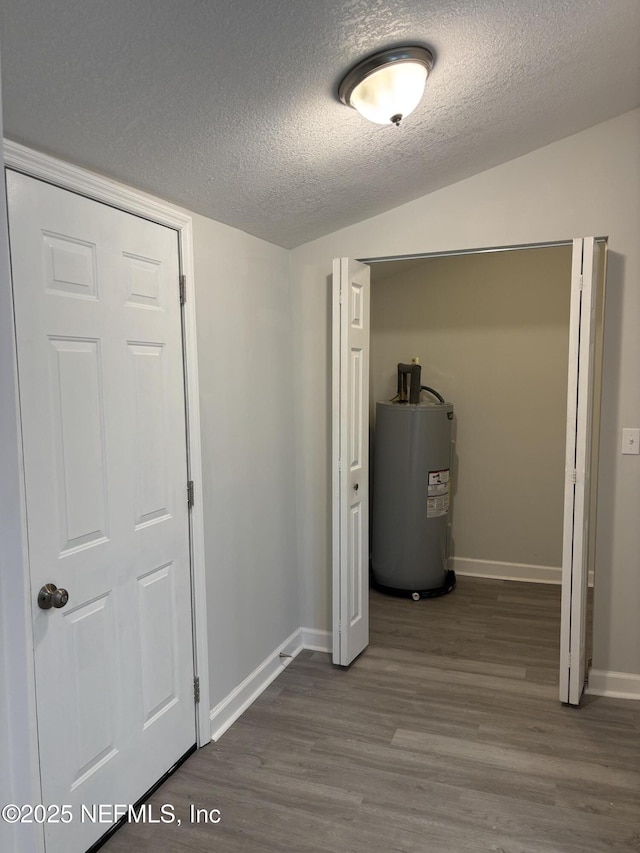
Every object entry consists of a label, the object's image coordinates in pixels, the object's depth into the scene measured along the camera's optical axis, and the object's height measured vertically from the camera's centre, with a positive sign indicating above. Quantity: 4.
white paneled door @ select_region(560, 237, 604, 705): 2.52 -0.37
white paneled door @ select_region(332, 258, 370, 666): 2.91 -0.35
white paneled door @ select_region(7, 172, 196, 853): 1.68 -0.34
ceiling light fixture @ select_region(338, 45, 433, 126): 1.63 +0.85
